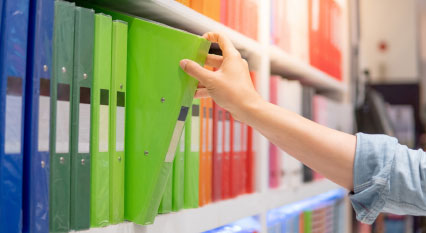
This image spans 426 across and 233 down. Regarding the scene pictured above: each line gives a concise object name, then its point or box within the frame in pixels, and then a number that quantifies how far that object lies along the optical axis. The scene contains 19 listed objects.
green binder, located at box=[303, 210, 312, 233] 1.81
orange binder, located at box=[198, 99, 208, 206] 1.14
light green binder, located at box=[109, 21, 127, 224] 0.87
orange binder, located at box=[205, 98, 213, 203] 1.17
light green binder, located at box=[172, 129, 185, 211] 1.03
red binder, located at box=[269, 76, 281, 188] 1.57
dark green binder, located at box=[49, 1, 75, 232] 0.75
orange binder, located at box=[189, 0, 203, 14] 1.12
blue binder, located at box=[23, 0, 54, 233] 0.71
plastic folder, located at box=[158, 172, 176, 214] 1.00
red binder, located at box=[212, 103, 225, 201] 1.20
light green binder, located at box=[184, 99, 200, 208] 1.08
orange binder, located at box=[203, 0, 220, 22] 1.18
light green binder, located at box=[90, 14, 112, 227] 0.83
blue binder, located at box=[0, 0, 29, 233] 0.67
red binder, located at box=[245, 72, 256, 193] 1.39
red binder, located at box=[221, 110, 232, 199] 1.24
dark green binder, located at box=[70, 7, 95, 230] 0.78
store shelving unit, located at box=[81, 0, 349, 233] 1.02
